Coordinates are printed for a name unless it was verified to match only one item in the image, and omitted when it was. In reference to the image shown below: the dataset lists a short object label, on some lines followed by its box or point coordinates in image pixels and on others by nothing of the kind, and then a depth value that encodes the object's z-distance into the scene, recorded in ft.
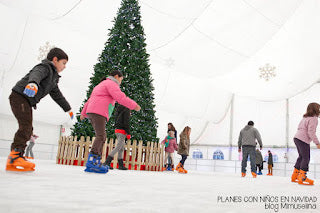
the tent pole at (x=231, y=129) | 66.91
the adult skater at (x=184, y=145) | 26.24
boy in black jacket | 9.41
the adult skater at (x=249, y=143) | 24.97
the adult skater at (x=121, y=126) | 17.91
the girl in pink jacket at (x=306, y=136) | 15.98
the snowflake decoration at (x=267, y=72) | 56.44
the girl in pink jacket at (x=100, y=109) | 12.71
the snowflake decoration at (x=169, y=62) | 54.60
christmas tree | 22.58
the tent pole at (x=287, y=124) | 59.67
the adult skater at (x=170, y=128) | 29.88
